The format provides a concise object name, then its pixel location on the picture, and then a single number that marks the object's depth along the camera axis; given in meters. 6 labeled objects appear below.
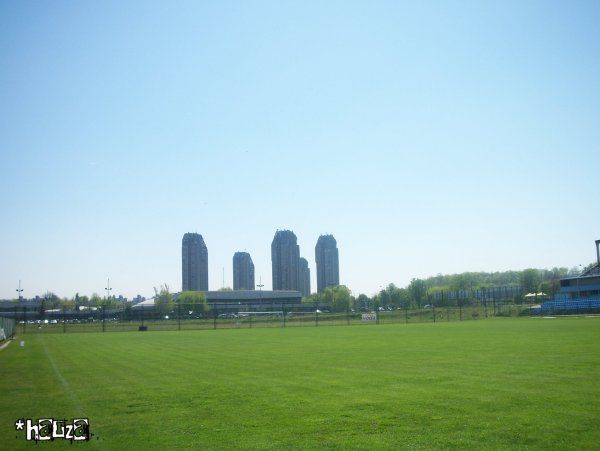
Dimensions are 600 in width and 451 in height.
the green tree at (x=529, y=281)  165.12
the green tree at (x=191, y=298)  158.00
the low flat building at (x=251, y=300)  175.62
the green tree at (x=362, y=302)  174.96
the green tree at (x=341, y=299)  162.62
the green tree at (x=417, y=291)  160.88
